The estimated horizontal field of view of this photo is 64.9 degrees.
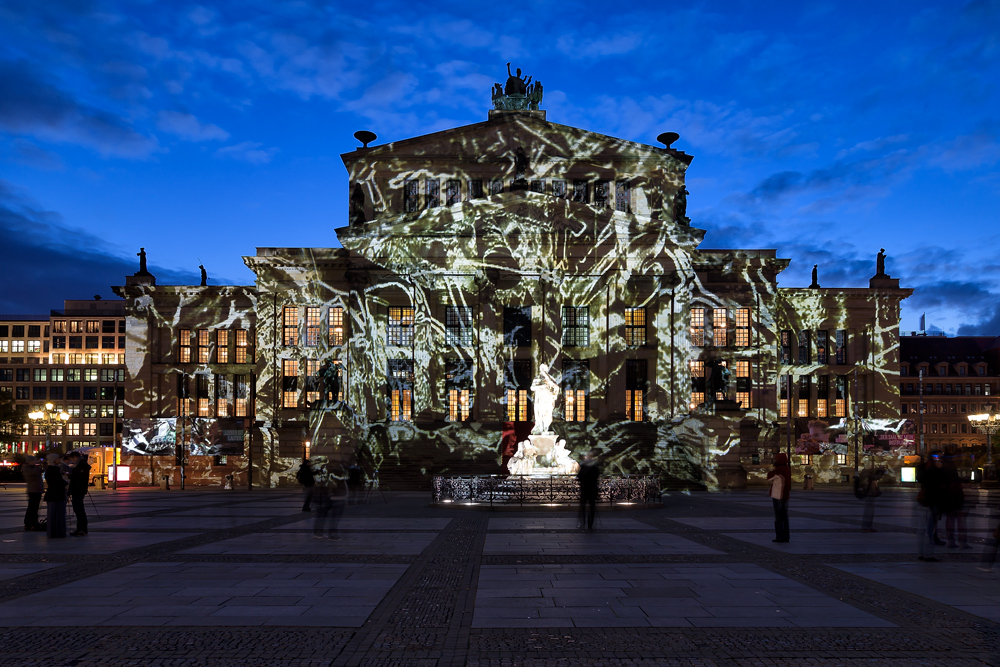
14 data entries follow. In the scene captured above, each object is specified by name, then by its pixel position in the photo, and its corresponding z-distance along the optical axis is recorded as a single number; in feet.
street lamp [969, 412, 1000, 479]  169.17
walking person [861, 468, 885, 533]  67.15
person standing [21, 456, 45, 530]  67.77
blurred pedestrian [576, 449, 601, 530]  70.74
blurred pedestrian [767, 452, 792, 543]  58.70
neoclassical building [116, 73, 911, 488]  181.37
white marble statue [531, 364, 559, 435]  118.42
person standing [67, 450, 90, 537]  65.22
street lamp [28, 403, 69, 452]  189.58
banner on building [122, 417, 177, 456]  198.49
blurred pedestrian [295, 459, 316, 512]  74.64
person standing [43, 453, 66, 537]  63.26
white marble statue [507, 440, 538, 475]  116.98
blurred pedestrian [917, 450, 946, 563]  51.70
